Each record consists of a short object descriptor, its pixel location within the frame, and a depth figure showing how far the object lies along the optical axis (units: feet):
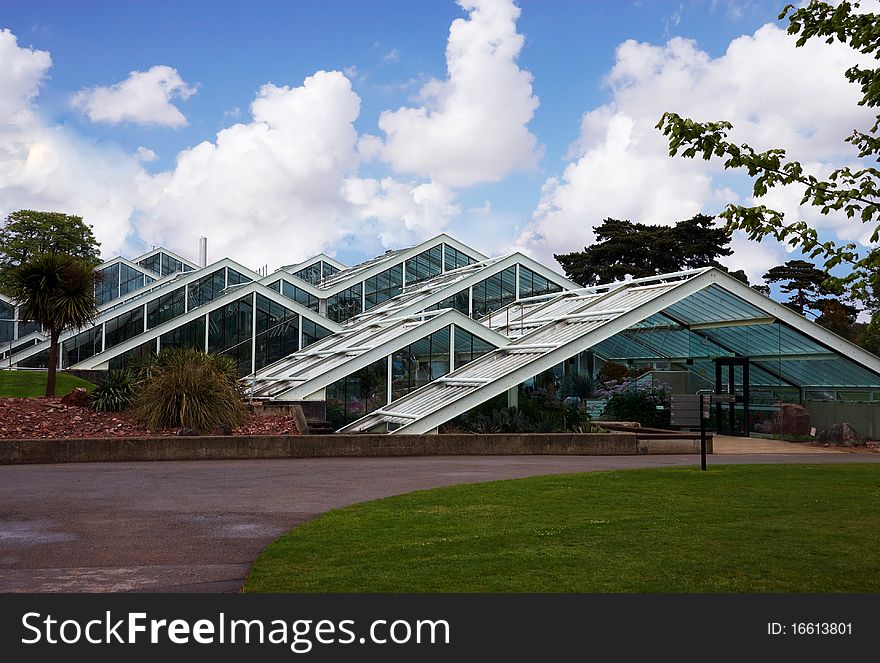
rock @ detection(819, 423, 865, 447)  91.25
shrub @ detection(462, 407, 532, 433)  85.61
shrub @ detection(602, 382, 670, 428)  103.50
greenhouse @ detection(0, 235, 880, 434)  93.09
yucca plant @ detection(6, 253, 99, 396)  94.63
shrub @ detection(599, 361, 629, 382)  115.91
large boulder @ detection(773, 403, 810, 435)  98.22
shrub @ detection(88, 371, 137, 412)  82.28
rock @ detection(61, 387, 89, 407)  83.35
